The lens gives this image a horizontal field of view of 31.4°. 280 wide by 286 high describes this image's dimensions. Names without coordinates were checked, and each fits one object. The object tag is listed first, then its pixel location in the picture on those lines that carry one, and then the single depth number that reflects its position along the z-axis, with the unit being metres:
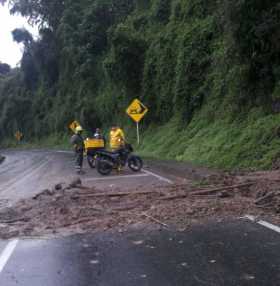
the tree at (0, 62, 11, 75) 112.97
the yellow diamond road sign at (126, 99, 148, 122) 31.98
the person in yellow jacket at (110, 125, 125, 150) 19.16
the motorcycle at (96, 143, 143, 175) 18.58
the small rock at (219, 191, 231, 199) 10.48
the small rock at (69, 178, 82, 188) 13.29
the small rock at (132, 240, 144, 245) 7.56
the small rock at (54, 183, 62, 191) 13.07
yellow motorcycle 20.62
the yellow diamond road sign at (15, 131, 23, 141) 79.69
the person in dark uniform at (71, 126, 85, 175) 20.30
